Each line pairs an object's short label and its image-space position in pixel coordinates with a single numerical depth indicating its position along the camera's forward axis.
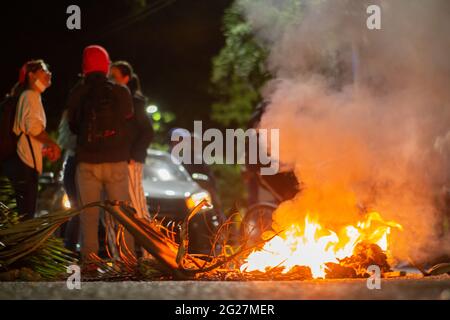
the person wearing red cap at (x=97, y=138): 15.55
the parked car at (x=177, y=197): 19.91
